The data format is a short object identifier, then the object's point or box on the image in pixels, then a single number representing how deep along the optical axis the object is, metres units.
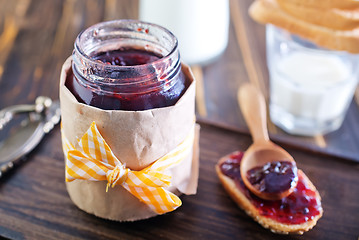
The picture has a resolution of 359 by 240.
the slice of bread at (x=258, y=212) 0.36
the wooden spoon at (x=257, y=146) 0.37
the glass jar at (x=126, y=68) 0.32
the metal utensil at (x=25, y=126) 0.41
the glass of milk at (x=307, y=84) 0.47
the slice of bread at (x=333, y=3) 0.42
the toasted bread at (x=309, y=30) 0.43
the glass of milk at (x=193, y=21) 0.51
